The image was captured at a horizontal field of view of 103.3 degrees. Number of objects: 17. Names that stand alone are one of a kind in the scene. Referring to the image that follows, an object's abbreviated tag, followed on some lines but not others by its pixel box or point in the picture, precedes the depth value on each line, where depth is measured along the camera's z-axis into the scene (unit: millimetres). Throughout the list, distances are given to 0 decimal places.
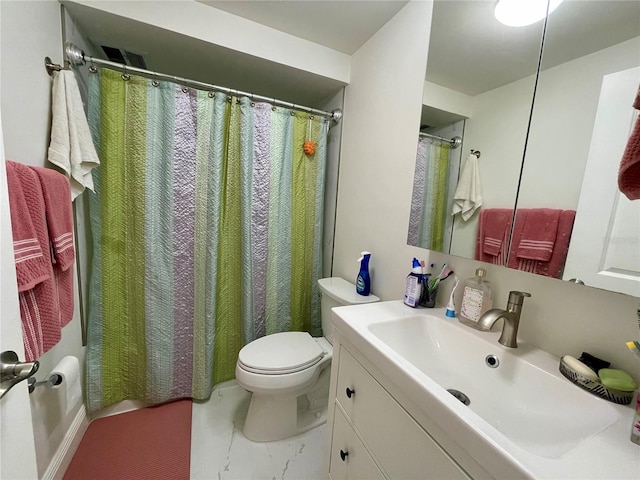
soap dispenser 826
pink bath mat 1129
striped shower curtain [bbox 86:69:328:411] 1262
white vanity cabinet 540
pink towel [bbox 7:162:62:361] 725
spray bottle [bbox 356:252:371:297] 1341
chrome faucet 688
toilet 1192
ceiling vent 1409
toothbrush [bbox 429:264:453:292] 987
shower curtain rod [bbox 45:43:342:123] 1106
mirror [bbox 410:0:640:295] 630
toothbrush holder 994
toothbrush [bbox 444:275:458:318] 915
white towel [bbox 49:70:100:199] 1005
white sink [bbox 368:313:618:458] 526
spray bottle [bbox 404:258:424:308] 981
